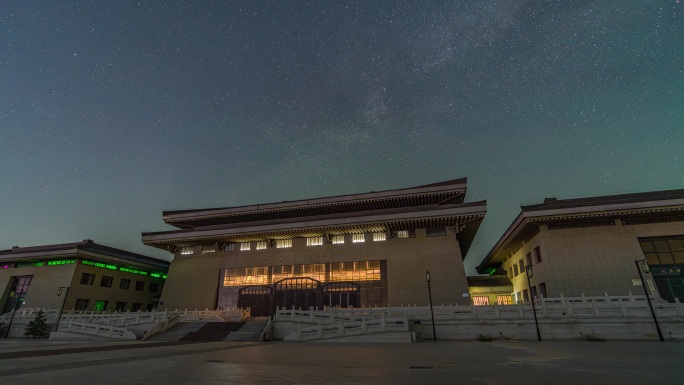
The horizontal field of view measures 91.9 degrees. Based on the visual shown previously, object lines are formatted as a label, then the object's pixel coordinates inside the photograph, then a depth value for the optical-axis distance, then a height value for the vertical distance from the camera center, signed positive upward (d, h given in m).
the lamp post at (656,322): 18.46 -0.13
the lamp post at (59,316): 29.91 +0.33
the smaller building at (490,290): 44.09 +3.71
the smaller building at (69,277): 40.66 +5.29
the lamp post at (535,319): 20.15 +0.01
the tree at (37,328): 29.09 -0.65
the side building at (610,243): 27.88 +6.38
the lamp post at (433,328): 20.82 -0.51
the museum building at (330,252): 32.28 +6.91
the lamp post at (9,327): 31.40 -0.59
